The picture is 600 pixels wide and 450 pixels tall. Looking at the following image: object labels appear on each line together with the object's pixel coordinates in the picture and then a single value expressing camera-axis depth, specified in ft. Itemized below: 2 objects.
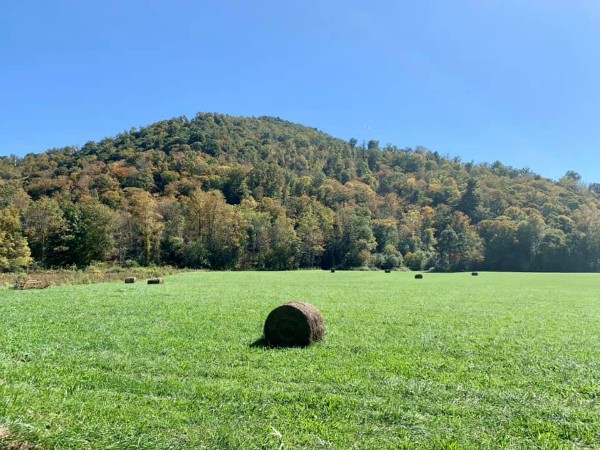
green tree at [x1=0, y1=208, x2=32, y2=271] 188.24
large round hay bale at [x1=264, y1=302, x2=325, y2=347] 37.63
